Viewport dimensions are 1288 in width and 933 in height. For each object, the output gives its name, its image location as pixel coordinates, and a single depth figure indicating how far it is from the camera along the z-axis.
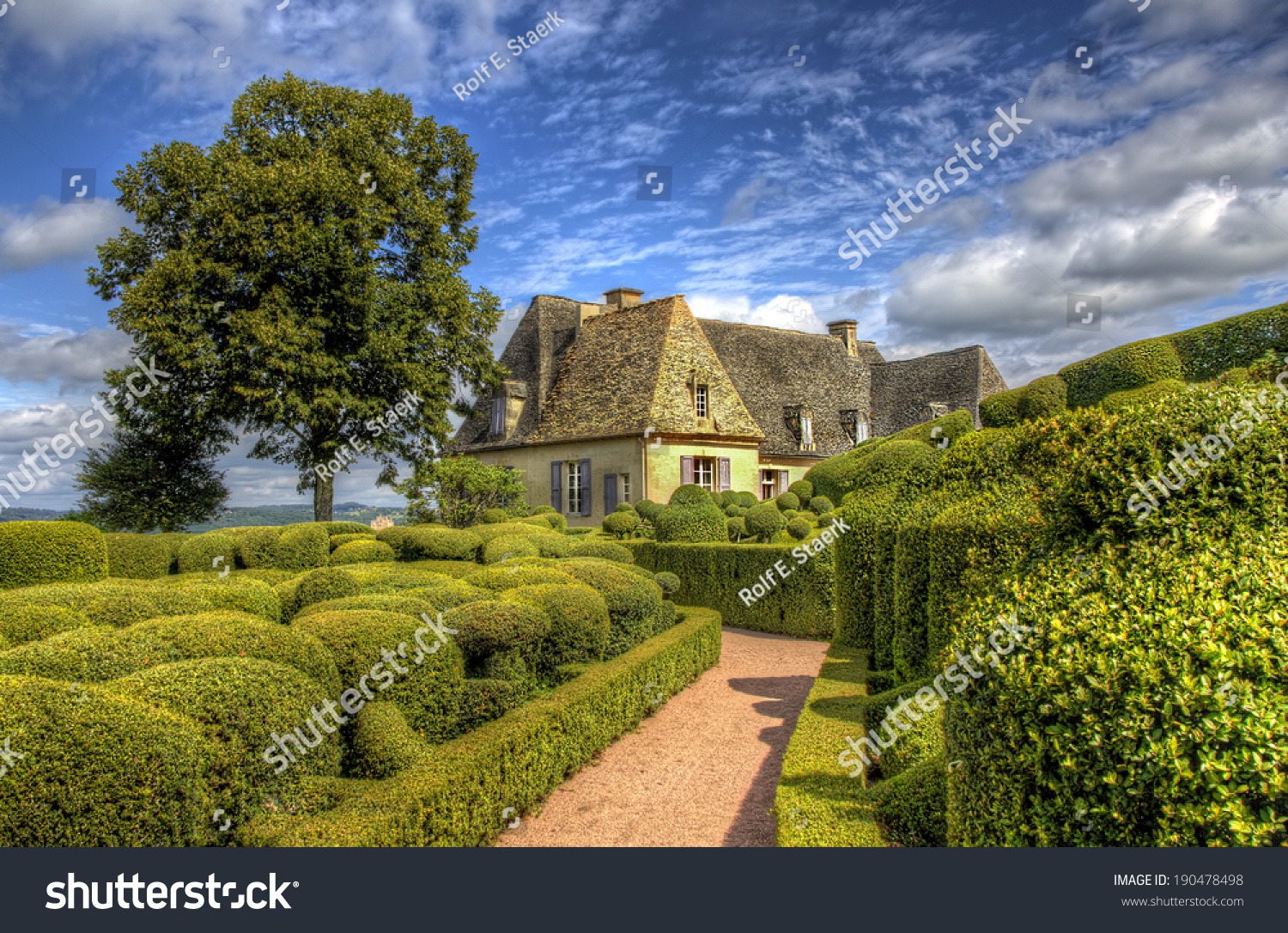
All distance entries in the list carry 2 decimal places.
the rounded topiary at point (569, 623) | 8.16
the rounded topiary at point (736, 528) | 18.69
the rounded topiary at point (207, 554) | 12.81
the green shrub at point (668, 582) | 13.56
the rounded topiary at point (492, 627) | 6.72
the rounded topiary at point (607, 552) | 13.88
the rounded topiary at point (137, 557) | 12.36
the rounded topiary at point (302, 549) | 13.11
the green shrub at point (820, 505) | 21.22
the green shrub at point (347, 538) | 15.03
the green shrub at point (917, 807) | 4.45
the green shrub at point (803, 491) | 23.56
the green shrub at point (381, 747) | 4.95
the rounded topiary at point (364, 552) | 12.70
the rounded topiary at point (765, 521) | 17.81
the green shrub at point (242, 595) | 6.55
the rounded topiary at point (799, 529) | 17.77
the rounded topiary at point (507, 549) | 12.94
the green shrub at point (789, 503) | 22.89
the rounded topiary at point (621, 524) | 20.84
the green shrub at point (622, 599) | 9.69
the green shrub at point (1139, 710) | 2.59
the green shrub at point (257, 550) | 13.22
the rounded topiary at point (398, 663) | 5.41
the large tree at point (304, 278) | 19.48
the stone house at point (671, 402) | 26.61
